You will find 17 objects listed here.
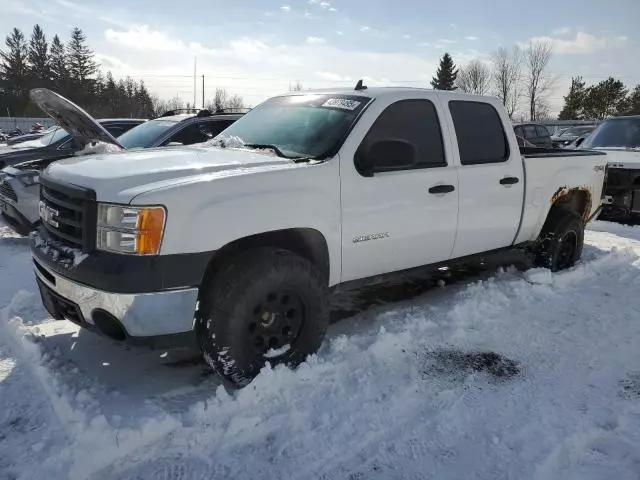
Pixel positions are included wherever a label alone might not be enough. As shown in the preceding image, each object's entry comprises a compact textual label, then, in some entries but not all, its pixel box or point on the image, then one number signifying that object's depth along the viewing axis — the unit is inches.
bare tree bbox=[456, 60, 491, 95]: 2406.5
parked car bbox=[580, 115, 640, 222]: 328.2
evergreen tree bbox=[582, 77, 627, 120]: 1873.6
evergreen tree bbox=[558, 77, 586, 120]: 1973.4
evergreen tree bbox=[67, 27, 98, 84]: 2906.0
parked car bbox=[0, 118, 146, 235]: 256.1
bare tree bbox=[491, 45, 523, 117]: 2370.8
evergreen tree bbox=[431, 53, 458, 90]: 2610.7
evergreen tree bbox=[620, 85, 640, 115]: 1875.0
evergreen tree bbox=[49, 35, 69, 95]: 2733.8
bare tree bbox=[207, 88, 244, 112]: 2888.0
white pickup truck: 113.8
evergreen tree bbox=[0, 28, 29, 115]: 2701.8
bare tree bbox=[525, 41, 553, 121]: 2343.8
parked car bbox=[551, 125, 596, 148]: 789.2
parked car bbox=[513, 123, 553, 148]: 722.1
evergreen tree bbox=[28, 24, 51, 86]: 2783.0
